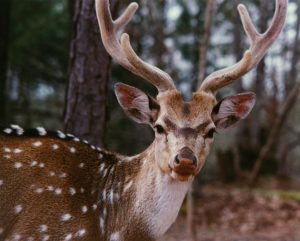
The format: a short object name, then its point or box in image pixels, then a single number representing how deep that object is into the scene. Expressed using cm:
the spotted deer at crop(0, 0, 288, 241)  520
